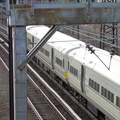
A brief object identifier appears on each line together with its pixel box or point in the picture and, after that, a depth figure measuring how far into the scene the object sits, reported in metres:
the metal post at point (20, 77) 11.96
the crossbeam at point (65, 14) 11.87
